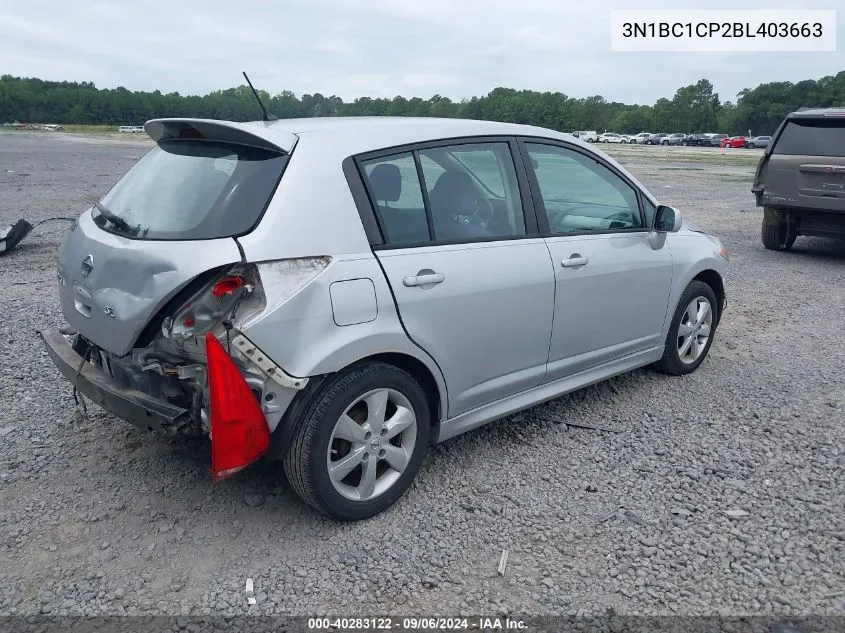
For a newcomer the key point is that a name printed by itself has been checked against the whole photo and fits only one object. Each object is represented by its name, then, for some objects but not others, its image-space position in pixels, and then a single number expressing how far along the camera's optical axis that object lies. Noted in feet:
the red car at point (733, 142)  229.45
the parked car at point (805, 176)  29.73
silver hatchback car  9.53
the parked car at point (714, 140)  245.04
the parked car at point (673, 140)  250.62
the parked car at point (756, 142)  222.07
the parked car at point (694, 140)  250.72
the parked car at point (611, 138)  265.93
